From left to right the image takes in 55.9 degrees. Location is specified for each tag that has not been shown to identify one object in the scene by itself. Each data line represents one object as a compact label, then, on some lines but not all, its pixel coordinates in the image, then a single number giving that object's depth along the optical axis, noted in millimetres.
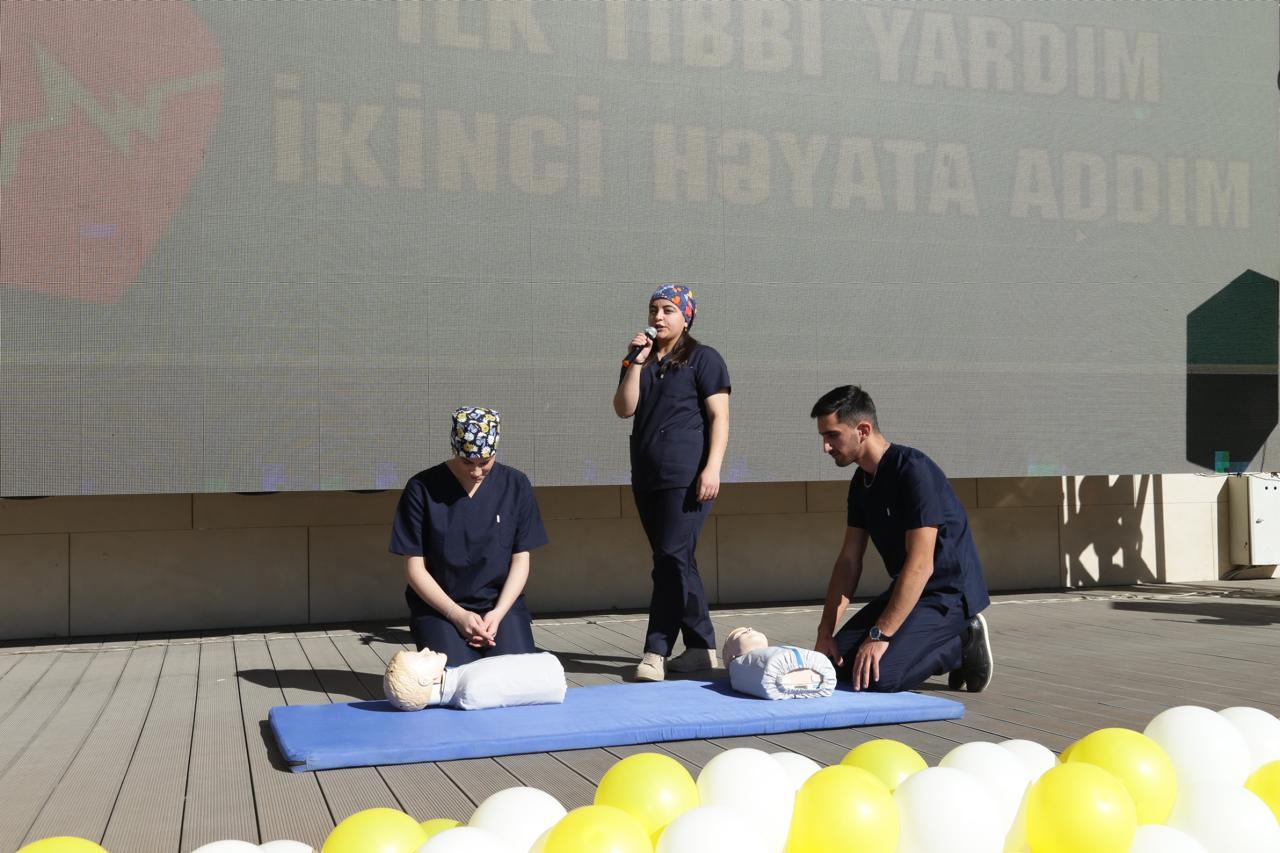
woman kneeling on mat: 3156
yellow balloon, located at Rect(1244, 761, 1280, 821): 1578
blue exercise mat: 2436
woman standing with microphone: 3533
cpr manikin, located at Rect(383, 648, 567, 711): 2812
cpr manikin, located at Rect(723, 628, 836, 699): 2871
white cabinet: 6418
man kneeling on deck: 3041
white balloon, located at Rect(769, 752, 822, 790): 1600
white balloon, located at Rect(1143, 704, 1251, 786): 1674
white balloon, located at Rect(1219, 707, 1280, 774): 1762
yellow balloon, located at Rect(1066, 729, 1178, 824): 1522
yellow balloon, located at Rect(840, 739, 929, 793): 1598
